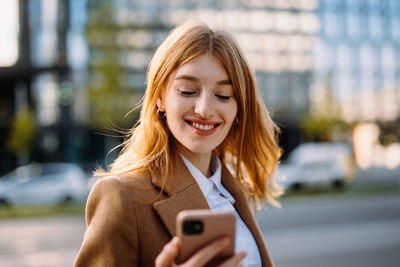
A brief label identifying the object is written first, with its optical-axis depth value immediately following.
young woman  1.58
